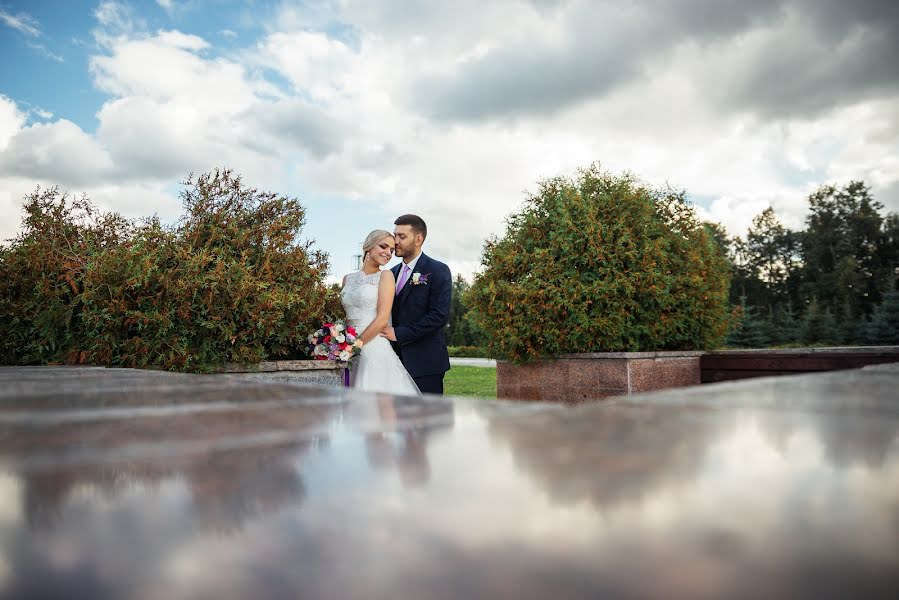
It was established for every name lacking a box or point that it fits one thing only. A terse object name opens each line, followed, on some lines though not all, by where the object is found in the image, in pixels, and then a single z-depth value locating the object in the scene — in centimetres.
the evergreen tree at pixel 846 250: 4631
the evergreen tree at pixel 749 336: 3309
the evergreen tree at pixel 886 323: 2725
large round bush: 763
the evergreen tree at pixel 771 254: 5481
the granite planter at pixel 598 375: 729
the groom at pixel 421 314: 629
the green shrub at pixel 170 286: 554
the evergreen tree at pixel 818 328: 3369
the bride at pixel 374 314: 628
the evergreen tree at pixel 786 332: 3556
